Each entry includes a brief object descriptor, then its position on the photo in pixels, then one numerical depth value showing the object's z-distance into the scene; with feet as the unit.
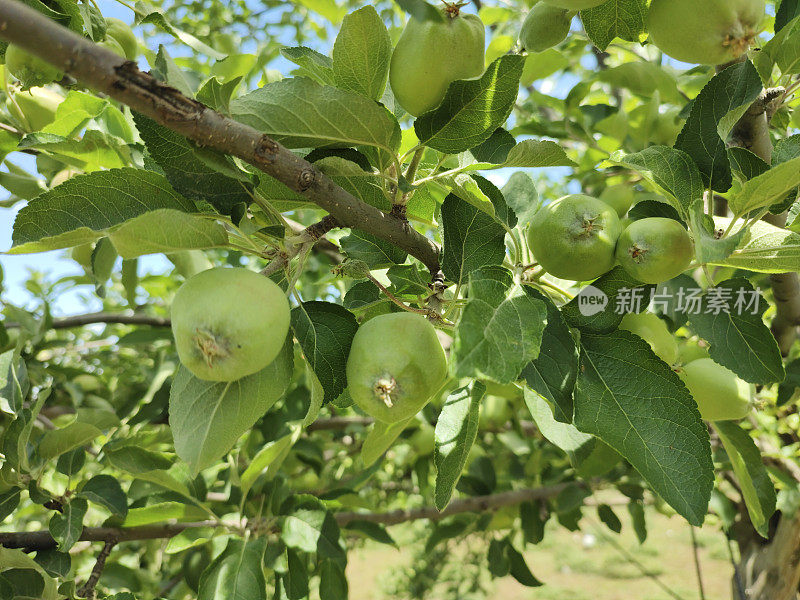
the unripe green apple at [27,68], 0.86
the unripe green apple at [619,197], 1.21
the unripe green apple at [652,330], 0.80
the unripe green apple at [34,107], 1.11
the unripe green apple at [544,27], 0.80
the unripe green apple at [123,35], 1.14
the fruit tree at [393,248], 0.59
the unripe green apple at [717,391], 0.93
